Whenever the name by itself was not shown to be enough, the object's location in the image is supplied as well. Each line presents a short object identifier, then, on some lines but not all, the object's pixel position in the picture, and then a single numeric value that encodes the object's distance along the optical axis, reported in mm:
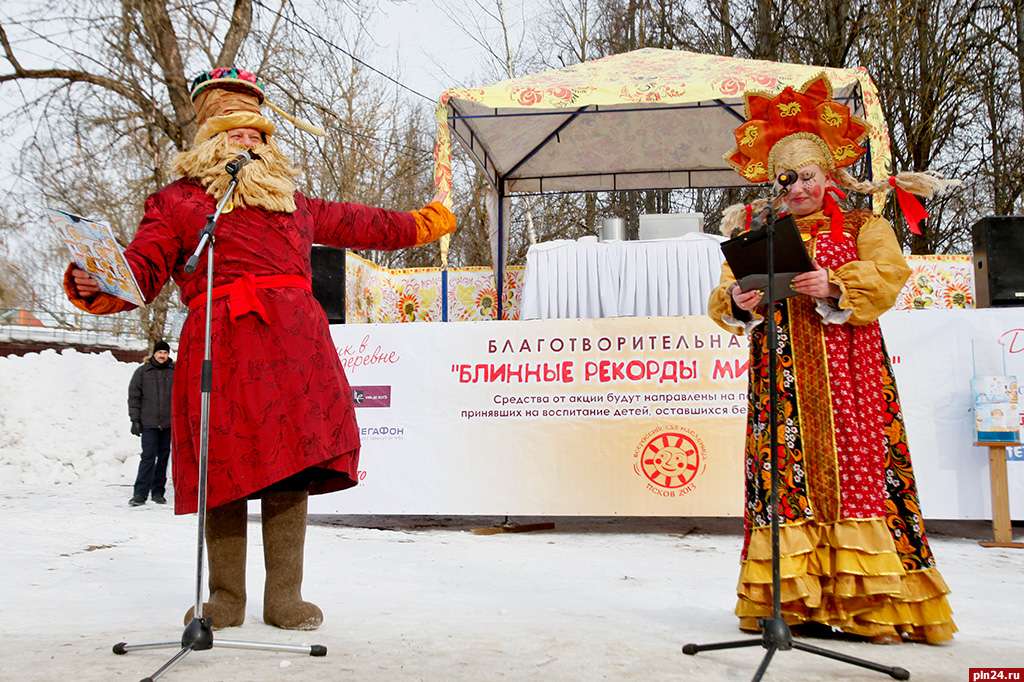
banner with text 6148
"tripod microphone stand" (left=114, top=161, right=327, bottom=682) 2676
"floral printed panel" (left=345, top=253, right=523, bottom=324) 10383
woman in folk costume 3199
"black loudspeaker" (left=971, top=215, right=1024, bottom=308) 6805
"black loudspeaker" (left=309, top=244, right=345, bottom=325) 7746
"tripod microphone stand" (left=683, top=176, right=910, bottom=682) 2668
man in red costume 3076
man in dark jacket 8820
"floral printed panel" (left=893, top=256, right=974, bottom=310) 9320
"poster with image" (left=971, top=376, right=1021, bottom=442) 5754
